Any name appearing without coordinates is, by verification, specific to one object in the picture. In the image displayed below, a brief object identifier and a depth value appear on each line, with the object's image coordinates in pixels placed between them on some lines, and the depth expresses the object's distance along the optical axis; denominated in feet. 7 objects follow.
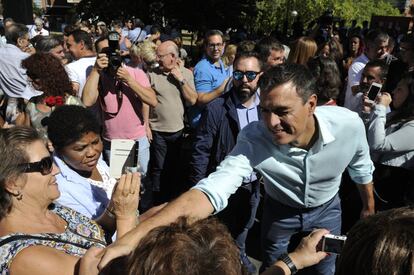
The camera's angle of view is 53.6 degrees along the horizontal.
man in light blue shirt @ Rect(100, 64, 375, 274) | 7.00
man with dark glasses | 10.58
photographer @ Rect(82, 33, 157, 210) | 12.01
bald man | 13.88
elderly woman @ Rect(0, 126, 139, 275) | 5.65
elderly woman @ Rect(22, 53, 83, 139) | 10.36
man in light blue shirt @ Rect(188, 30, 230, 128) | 14.03
